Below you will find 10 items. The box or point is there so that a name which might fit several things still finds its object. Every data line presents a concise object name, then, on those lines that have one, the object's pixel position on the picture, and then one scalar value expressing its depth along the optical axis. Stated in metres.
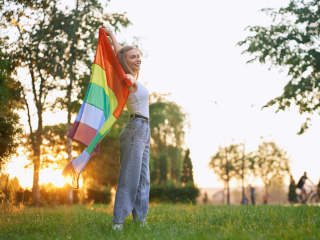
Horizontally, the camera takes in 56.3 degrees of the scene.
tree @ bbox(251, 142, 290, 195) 49.72
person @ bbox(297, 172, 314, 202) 16.75
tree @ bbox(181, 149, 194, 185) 49.36
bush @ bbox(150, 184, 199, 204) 28.72
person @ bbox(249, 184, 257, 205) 29.25
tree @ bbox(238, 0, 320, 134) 12.59
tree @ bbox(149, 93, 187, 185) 28.73
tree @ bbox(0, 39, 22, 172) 7.26
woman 4.00
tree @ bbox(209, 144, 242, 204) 53.44
